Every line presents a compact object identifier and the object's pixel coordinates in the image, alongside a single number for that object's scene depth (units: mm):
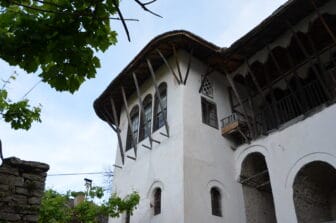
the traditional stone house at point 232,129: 8273
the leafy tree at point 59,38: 2291
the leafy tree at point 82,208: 7927
